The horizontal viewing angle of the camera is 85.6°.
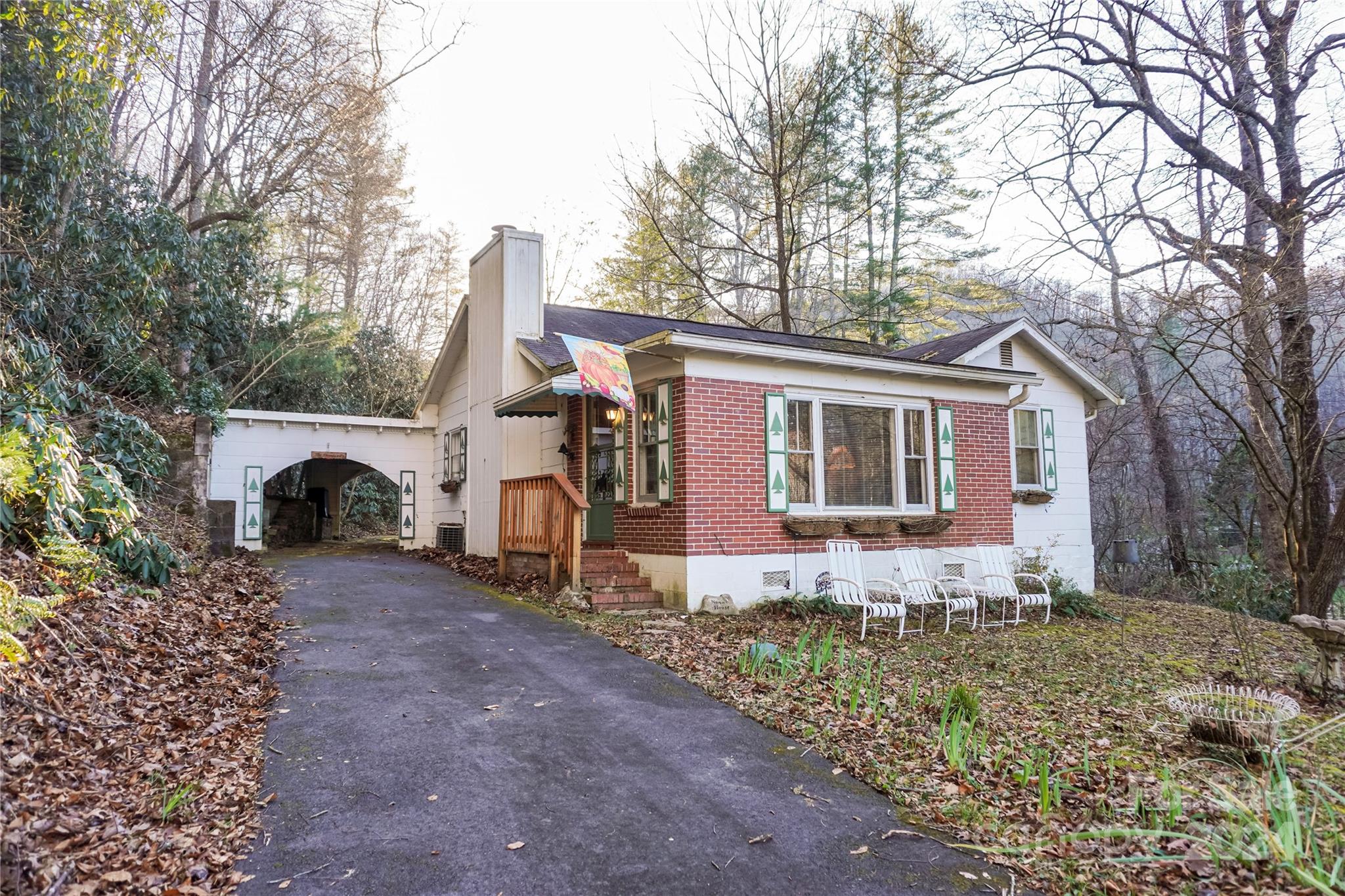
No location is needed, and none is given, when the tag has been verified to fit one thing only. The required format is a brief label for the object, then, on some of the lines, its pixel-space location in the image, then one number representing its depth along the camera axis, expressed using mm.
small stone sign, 7605
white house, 7875
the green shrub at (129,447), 7359
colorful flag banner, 7266
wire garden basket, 3904
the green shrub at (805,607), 7793
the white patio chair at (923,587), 7472
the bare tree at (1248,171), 7250
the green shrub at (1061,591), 9516
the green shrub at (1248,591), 11202
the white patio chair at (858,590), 7023
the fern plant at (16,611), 3453
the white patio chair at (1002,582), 8312
